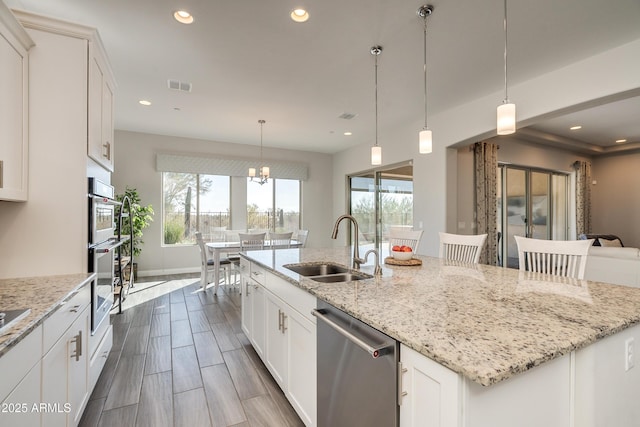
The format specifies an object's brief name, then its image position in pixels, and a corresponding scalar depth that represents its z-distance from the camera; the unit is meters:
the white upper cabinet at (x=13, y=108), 1.50
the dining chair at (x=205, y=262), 4.70
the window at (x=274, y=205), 6.98
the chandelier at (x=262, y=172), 5.16
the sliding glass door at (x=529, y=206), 5.76
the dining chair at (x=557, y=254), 1.83
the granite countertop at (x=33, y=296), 1.02
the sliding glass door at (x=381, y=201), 5.80
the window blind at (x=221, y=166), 6.04
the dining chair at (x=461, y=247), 2.48
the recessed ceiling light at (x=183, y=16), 2.32
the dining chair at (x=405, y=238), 2.93
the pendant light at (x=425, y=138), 2.42
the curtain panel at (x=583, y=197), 6.83
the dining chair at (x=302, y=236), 5.52
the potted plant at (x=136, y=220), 4.94
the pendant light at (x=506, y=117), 1.98
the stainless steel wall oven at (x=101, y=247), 1.94
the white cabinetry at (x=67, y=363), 1.26
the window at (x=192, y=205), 6.24
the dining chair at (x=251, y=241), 4.57
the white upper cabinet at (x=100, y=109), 1.92
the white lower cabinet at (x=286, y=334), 1.58
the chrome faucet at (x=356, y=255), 2.09
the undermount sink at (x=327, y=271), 2.01
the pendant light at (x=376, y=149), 2.83
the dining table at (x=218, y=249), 4.53
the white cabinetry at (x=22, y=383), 0.95
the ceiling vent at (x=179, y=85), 3.57
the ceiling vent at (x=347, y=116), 4.73
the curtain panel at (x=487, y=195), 5.08
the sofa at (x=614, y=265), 3.18
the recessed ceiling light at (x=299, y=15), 2.32
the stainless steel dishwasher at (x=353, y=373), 1.01
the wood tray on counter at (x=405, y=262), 2.21
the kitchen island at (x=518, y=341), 0.80
